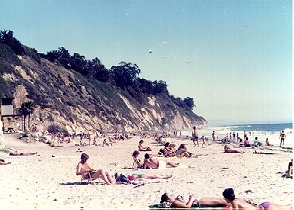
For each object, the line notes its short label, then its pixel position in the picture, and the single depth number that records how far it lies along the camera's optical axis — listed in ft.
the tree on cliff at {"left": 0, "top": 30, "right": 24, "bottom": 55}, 132.98
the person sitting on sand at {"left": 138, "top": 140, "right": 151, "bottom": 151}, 54.49
